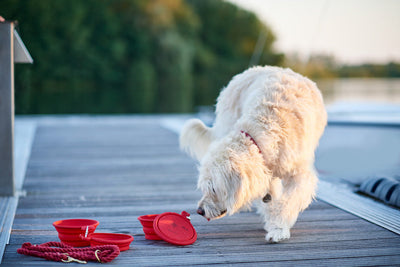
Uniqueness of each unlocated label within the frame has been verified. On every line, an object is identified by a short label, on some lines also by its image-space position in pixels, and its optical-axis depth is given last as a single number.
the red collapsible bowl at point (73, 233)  2.96
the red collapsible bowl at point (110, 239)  2.88
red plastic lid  3.09
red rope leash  2.73
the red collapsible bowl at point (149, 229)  3.19
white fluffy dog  3.05
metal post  4.12
